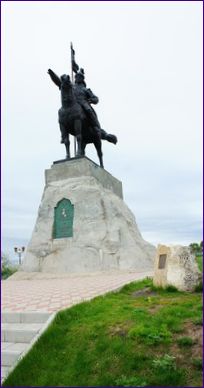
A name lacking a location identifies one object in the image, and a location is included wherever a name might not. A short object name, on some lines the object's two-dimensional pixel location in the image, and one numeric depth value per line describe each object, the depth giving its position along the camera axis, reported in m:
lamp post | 16.56
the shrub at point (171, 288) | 5.57
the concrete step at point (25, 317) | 4.70
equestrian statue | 12.78
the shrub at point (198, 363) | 2.89
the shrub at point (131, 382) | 2.78
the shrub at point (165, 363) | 2.90
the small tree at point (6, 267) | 15.67
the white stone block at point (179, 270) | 5.55
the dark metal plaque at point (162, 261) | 5.87
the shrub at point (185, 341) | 3.25
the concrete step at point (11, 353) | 3.89
